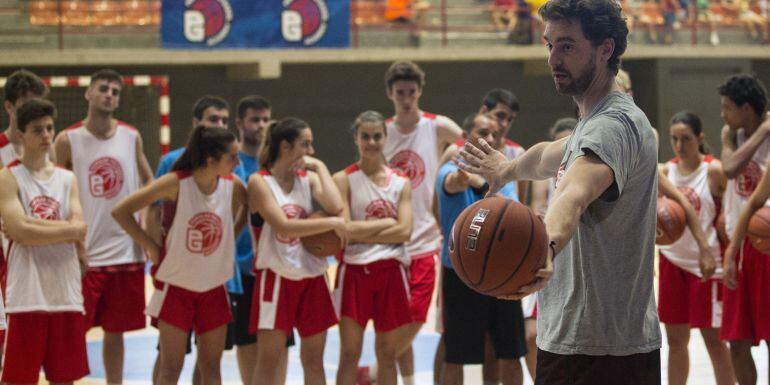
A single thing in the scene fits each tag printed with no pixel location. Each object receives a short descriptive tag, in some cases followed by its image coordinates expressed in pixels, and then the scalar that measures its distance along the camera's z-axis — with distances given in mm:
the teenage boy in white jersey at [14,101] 6297
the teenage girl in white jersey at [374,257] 5906
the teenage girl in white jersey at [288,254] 5656
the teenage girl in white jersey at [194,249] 5562
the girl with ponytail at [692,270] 5980
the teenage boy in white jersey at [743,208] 5680
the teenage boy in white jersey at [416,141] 6883
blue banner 14289
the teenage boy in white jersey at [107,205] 6371
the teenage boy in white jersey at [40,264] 5453
